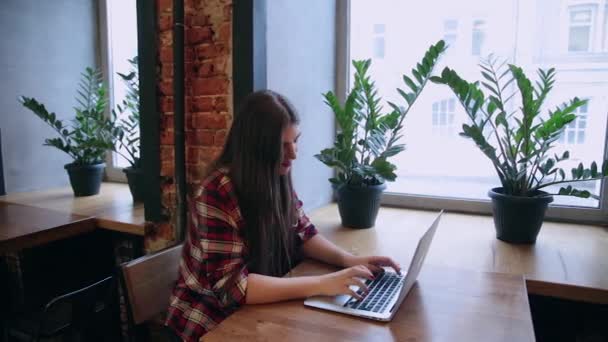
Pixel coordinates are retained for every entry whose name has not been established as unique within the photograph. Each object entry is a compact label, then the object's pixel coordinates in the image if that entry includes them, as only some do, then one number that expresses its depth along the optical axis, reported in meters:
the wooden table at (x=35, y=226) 1.74
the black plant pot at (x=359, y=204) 1.87
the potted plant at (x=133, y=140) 2.28
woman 1.13
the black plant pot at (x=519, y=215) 1.61
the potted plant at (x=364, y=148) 1.82
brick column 1.73
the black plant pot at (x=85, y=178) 2.46
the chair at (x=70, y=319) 1.51
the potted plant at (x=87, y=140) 2.38
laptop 1.04
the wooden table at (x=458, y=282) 0.96
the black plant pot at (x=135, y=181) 2.25
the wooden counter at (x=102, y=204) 2.02
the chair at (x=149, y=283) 1.25
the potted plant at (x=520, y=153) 1.58
